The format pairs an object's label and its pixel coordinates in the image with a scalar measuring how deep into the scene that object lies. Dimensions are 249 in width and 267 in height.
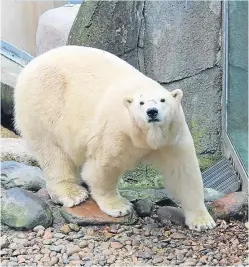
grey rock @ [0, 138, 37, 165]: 7.82
